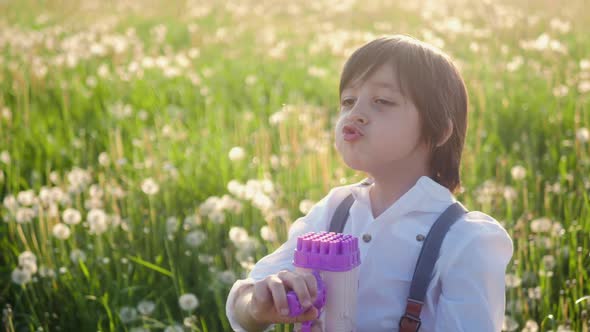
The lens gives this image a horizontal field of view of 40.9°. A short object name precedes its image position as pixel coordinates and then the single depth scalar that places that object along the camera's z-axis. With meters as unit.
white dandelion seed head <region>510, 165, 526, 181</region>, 3.50
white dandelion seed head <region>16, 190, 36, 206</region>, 3.39
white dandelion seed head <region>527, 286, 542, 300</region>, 2.63
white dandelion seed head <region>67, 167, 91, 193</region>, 3.61
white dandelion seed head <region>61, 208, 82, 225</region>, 3.23
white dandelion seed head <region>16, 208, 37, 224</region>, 3.22
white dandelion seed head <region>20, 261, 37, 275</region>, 2.86
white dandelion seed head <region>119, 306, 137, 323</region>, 2.66
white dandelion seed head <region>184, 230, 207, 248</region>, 3.12
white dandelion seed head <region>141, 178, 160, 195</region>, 3.47
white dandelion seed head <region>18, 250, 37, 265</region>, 2.89
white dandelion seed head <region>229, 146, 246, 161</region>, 3.79
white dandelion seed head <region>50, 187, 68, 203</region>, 3.44
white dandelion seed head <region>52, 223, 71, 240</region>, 3.06
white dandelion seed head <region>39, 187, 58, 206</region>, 3.38
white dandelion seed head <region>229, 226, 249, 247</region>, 2.96
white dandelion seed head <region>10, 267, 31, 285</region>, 2.84
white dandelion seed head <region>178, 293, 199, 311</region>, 2.64
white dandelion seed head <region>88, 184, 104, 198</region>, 3.46
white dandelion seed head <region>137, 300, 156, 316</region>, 2.71
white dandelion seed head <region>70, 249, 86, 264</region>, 3.00
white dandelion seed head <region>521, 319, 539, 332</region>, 2.43
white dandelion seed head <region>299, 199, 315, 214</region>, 3.20
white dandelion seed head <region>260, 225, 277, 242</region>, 2.88
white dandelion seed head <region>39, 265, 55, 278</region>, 2.90
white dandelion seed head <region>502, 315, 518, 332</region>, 2.53
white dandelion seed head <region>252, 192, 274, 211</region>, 3.21
